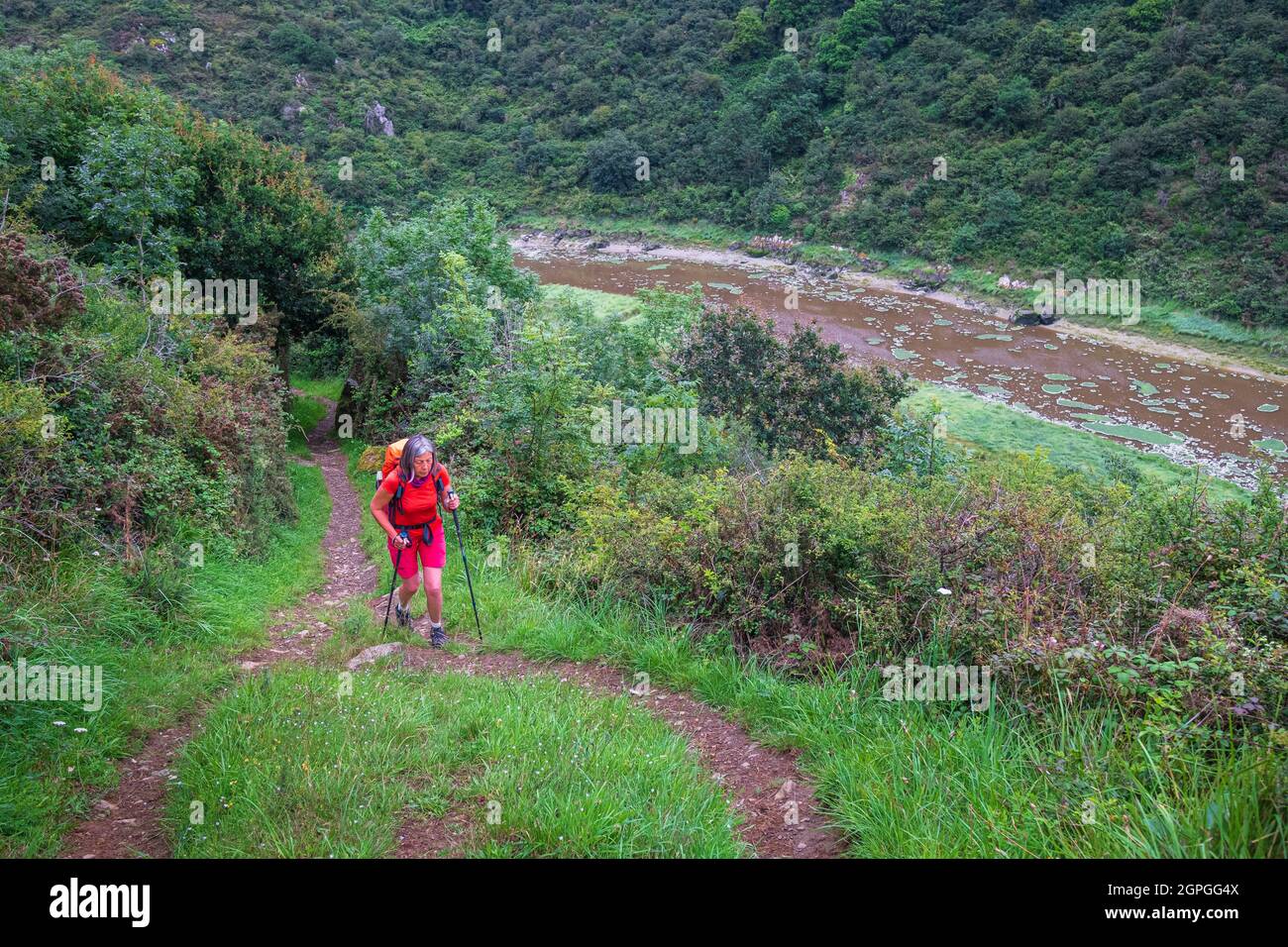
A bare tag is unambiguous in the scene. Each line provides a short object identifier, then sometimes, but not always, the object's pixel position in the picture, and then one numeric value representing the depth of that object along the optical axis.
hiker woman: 6.09
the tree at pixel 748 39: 68.38
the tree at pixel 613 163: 59.31
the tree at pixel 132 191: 13.14
